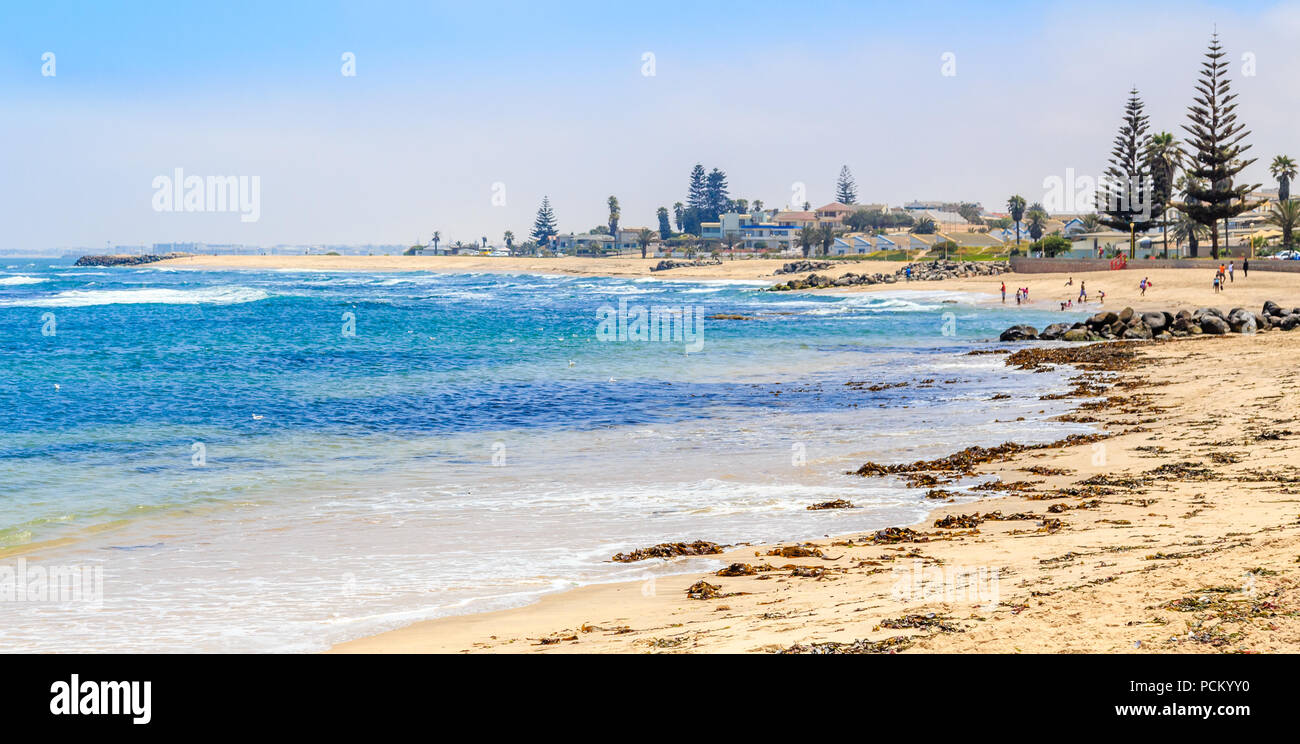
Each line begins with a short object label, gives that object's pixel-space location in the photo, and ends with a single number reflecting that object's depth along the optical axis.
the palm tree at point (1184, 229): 98.29
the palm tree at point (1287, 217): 84.00
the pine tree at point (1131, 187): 89.81
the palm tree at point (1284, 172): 114.69
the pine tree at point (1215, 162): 73.88
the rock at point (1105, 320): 39.44
